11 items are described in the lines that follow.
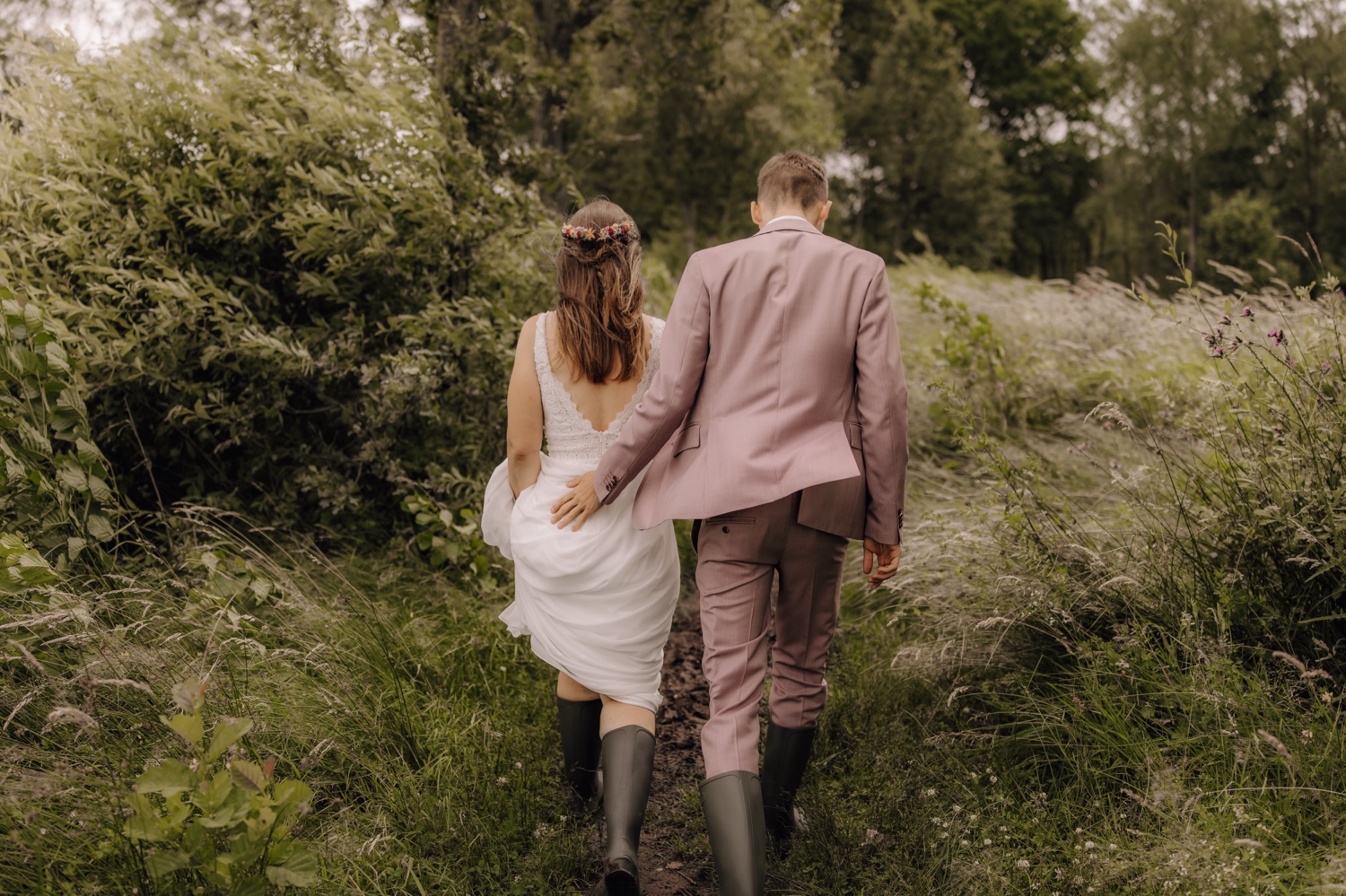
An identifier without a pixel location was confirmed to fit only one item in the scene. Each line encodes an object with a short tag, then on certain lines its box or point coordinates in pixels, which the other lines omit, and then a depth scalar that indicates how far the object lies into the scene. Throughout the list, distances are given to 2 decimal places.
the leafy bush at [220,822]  1.94
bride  2.89
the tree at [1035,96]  31.61
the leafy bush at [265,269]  4.25
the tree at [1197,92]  26.20
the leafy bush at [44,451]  3.15
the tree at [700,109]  11.57
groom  2.58
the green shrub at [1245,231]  22.94
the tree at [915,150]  25.09
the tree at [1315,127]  25.31
